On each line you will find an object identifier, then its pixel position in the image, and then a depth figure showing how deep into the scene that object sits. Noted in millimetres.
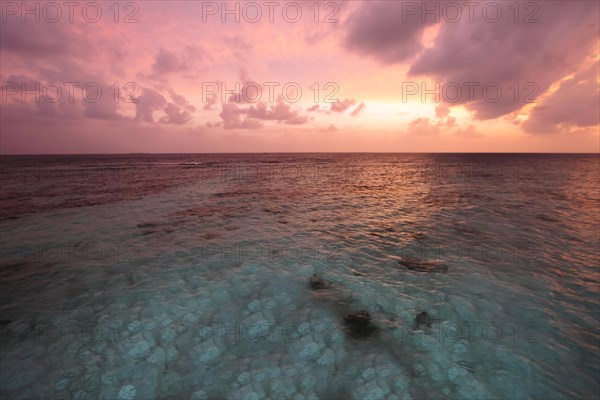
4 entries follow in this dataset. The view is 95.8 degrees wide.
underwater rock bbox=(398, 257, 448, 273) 11477
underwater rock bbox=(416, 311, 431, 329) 7922
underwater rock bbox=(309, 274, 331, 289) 10109
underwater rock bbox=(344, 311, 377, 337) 7648
